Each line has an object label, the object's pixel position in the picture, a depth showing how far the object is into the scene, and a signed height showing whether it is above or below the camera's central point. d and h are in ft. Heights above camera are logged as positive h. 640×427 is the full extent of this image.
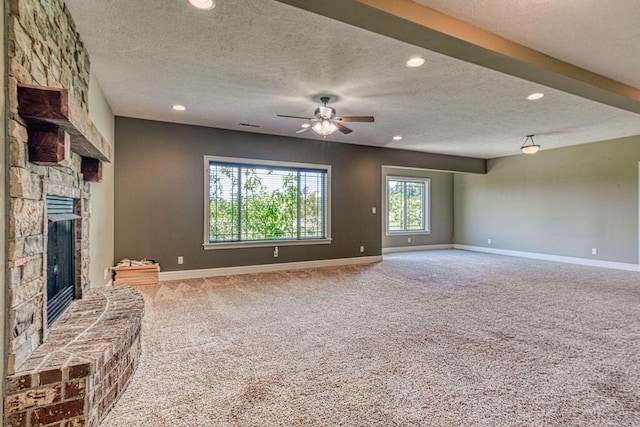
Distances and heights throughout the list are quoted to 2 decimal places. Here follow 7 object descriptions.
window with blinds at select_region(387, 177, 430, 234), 31.96 +1.00
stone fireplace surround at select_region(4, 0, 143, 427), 5.22 -1.93
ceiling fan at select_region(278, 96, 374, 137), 13.98 +4.12
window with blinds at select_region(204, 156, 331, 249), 19.25 +0.77
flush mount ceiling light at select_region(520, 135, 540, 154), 21.24 +4.49
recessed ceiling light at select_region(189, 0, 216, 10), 7.49 +4.92
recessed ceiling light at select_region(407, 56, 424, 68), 10.27 +4.95
